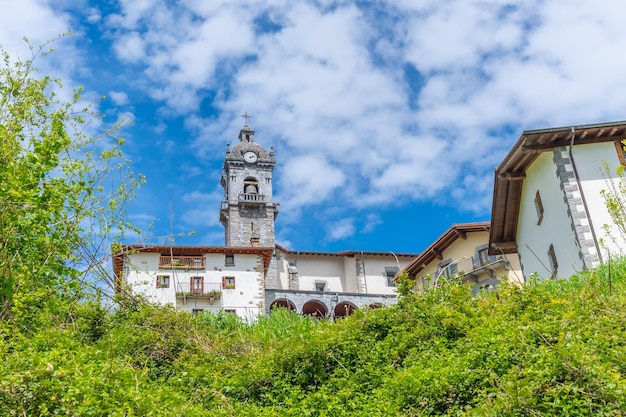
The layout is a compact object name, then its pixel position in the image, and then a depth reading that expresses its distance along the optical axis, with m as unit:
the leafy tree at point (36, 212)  8.58
